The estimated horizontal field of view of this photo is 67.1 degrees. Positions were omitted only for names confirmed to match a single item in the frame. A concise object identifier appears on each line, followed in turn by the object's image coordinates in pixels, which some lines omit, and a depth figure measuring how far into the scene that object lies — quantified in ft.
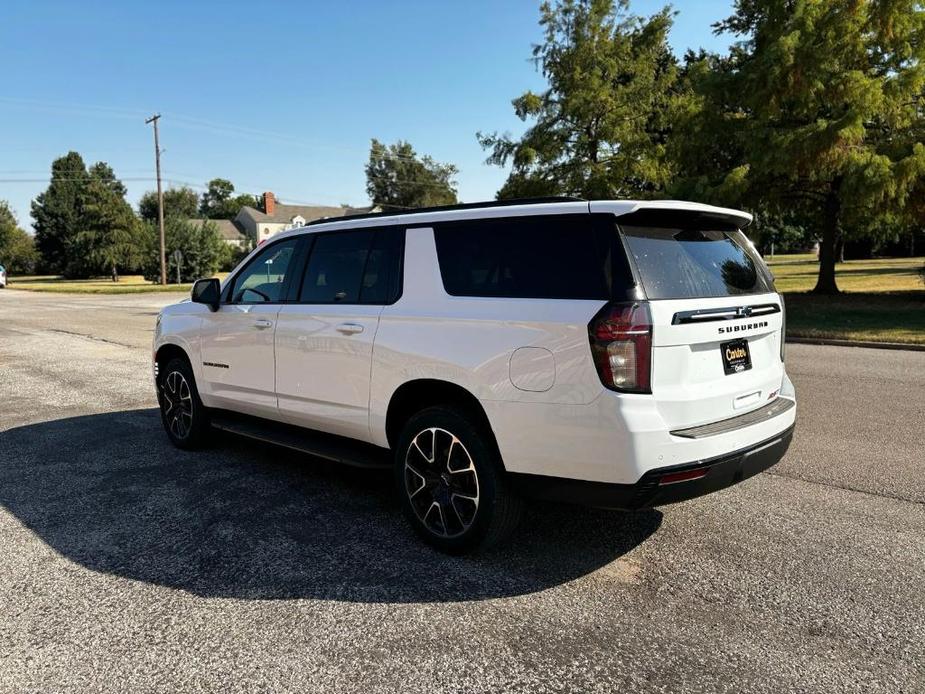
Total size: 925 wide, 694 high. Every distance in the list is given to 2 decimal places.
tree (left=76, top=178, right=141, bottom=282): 190.39
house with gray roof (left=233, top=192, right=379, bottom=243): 309.22
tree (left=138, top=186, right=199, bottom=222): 276.00
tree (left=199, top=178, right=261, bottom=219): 430.20
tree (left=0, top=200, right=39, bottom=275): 240.12
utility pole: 143.54
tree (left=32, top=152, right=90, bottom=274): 220.64
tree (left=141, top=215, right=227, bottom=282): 166.71
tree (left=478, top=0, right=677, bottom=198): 87.45
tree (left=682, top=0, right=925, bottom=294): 55.67
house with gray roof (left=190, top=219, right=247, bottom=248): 306.47
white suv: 10.45
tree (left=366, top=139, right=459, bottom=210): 302.04
